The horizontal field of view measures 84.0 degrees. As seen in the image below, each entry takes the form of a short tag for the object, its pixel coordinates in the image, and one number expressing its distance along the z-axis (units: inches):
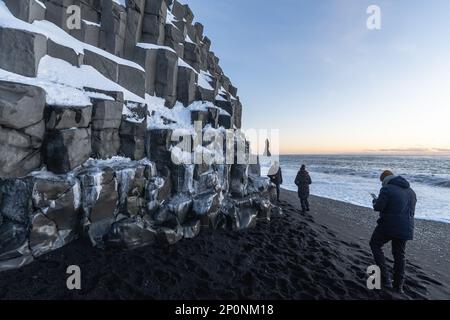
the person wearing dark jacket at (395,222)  251.6
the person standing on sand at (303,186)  625.0
